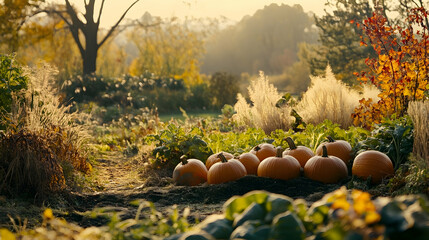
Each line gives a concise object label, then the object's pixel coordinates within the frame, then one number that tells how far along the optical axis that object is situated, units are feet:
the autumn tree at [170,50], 78.12
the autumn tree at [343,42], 67.51
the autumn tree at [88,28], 65.87
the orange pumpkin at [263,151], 18.84
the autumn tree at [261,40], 171.94
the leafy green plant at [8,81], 18.51
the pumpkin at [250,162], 17.87
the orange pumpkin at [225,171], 16.78
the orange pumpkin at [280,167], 16.47
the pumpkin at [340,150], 17.78
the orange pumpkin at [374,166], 15.67
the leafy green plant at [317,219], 5.02
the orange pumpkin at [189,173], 17.67
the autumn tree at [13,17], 62.59
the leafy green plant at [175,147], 20.20
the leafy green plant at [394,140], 16.19
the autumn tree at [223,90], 61.00
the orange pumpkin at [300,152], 17.83
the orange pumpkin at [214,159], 18.44
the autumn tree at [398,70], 21.65
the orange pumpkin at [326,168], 16.28
